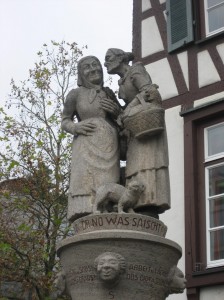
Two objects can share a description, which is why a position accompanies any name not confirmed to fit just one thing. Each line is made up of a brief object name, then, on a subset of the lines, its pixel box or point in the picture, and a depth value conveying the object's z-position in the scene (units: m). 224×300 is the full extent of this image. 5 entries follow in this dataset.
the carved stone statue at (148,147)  6.11
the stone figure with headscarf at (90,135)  6.17
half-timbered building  9.85
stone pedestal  5.47
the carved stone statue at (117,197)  5.86
